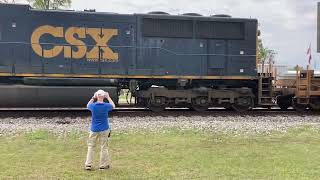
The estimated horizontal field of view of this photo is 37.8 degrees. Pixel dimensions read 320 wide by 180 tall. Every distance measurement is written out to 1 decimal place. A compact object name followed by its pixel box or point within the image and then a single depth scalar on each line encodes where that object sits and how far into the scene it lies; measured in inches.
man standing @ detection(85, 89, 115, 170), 307.3
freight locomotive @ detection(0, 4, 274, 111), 593.3
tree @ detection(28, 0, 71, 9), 1511.1
